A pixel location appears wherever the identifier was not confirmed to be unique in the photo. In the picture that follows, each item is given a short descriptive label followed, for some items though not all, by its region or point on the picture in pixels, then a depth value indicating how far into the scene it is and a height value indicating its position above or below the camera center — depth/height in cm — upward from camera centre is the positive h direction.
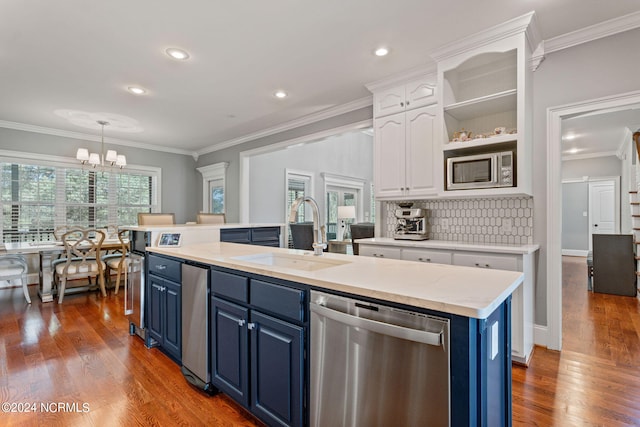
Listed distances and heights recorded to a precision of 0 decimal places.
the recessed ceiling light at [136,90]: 376 +147
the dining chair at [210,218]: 515 -4
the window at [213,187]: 664 +62
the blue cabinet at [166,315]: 237 -78
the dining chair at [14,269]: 400 -67
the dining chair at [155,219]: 392 -5
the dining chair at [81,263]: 433 -67
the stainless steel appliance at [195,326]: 208 -73
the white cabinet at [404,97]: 324 +124
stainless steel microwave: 270 +39
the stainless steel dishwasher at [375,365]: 107 -55
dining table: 421 -59
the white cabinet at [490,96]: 261 +103
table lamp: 740 +8
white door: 814 +20
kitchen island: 104 -45
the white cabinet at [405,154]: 321 +64
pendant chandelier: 481 +88
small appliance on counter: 334 -9
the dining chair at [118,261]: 468 -67
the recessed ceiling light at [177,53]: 292 +148
